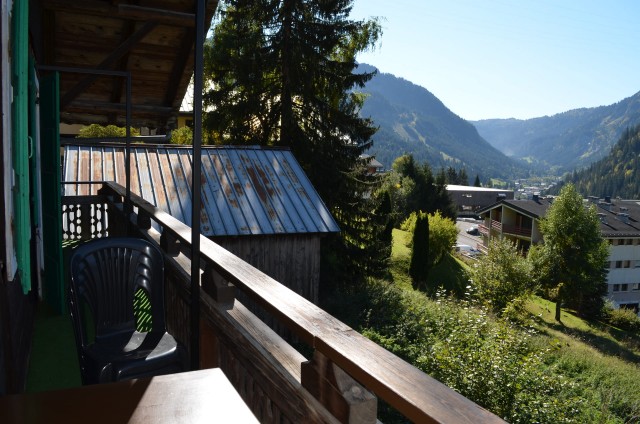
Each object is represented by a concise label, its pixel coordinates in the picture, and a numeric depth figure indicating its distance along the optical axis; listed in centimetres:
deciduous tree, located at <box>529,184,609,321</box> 3234
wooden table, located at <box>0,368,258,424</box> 142
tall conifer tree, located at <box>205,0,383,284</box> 1884
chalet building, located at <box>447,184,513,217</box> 8588
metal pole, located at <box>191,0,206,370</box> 245
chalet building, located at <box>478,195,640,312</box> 4469
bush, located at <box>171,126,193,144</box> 2311
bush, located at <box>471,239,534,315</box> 2816
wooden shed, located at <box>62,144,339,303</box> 1098
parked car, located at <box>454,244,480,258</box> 5033
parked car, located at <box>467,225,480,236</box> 7194
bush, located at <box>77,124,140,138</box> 2225
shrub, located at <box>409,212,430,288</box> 2862
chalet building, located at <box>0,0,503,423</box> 147
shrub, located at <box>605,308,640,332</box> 3369
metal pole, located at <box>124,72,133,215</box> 534
